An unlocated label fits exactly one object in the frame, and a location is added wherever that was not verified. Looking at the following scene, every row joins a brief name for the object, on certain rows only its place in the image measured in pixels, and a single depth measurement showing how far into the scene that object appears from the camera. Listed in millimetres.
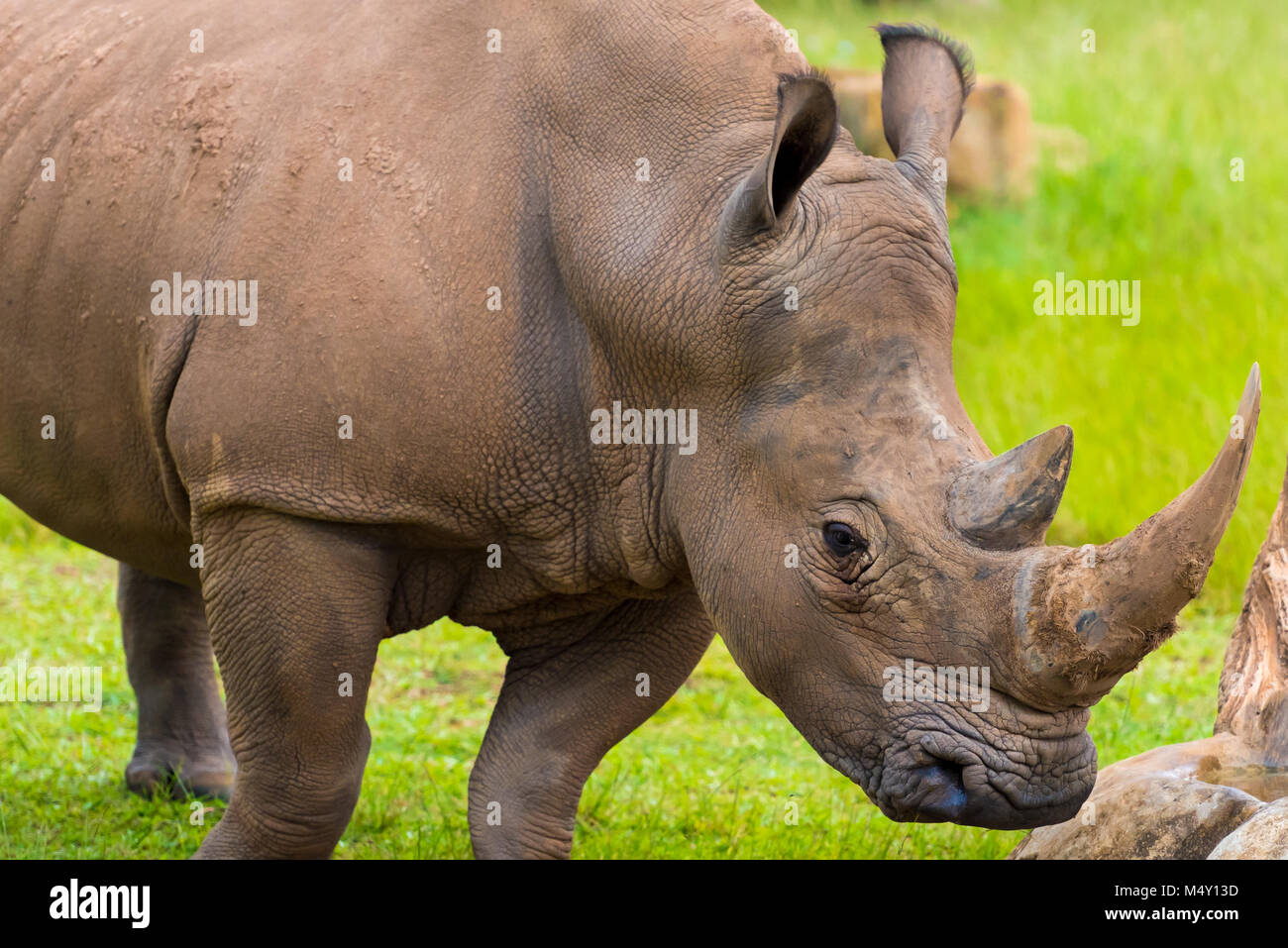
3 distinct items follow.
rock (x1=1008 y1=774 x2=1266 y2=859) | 8383
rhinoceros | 6941
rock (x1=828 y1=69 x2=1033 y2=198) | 22672
